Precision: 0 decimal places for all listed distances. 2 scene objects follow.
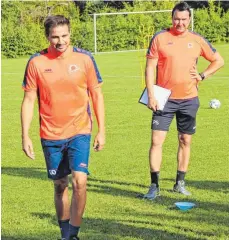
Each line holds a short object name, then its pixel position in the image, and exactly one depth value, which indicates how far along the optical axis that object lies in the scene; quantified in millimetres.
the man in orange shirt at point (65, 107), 10201
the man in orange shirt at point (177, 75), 13702
